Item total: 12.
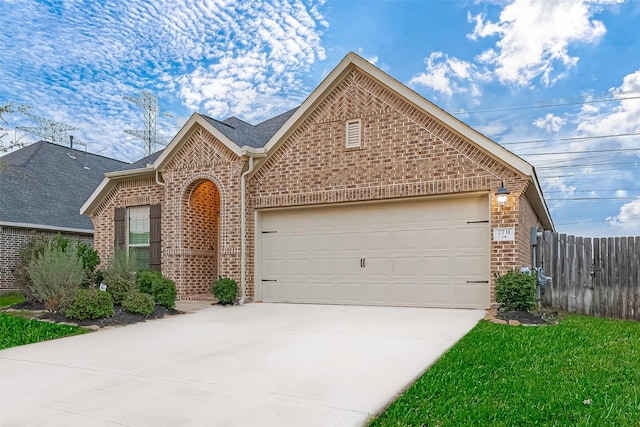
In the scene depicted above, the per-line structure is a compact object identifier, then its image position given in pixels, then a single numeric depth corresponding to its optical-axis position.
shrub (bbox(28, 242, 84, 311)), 8.77
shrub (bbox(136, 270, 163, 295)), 10.06
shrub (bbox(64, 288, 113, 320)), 8.24
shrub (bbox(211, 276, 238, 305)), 11.01
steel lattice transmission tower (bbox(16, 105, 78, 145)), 28.30
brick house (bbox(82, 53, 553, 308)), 9.54
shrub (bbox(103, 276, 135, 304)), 9.34
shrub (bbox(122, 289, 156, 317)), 8.90
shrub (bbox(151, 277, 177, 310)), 9.68
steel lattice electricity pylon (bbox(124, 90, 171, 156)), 33.50
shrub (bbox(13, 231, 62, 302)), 10.32
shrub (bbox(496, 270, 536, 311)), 8.10
